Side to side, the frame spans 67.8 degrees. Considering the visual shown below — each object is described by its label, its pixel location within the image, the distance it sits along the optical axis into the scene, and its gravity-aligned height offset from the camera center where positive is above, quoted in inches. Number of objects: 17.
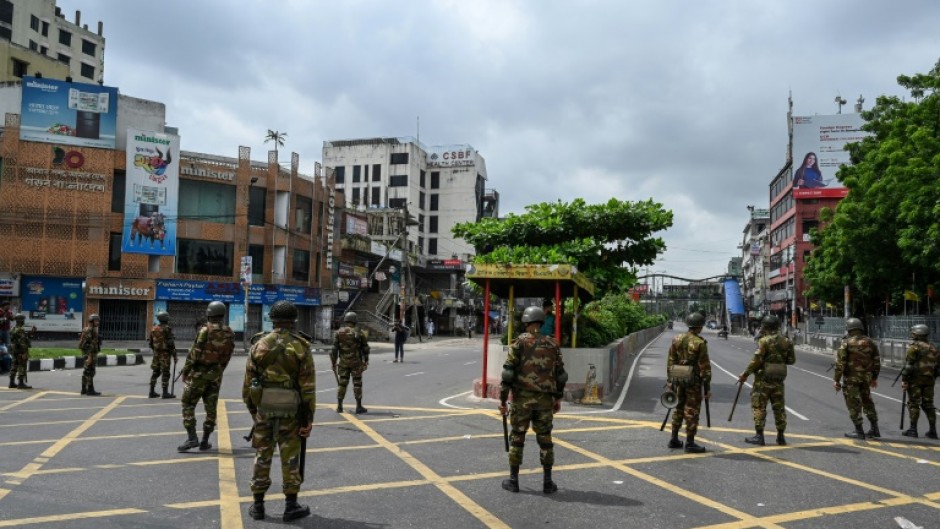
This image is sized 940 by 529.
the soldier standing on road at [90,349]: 523.8 -41.3
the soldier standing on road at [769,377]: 352.2 -33.7
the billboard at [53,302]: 1242.0 -16.4
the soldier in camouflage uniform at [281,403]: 212.1 -32.7
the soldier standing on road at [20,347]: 554.3 -43.6
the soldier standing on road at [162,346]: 456.4 -33.5
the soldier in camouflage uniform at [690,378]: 329.1 -33.3
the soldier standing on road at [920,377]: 390.9 -35.7
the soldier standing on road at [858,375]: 379.6 -34.5
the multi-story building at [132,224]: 1232.8 +133.7
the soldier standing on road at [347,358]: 446.3 -37.1
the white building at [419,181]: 2854.3 +500.3
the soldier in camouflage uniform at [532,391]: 250.1 -31.5
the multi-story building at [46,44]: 1878.7 +815.2
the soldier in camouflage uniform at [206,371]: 314.8 -34.5
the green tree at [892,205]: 942.4 +161.9
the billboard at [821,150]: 2361.0 +550.0
